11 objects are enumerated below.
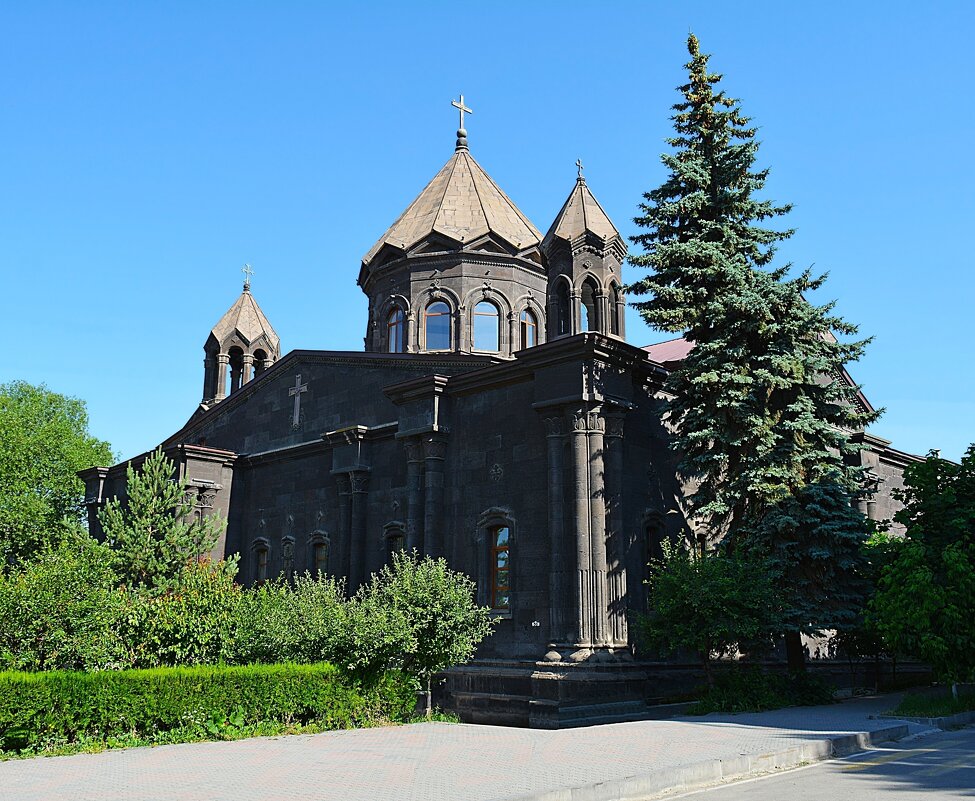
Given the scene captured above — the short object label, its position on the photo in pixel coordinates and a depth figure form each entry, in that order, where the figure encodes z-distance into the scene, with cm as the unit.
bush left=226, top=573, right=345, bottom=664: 1702
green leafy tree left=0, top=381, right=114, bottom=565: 4244
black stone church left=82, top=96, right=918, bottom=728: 1953
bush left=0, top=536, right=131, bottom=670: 1477
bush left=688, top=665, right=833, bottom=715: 1784
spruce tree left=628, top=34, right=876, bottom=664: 1958
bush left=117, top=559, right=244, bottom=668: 1628
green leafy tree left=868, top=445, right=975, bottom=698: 1644
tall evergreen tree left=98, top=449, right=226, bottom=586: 2145
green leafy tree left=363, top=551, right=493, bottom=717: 1755
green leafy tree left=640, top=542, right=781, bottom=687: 1800
